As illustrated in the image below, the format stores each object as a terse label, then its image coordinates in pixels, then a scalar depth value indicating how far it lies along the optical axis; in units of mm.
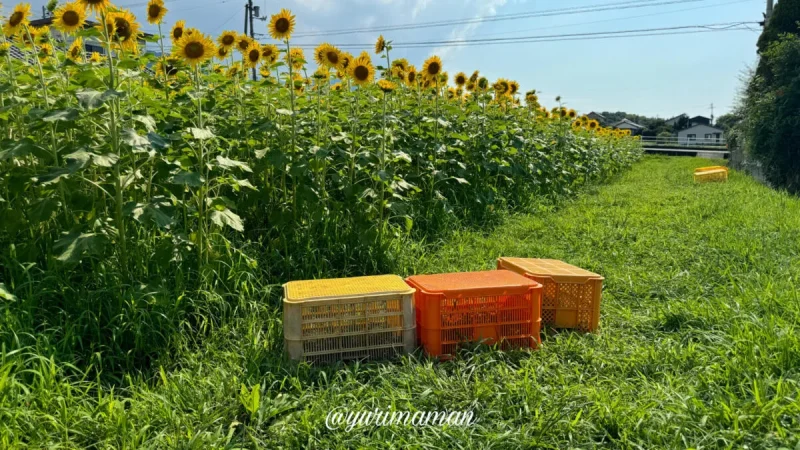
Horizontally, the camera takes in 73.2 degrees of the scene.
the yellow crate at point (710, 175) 10305
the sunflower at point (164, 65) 3288
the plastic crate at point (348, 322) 2375
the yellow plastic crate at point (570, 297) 2842
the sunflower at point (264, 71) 4176
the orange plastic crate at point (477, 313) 2496
